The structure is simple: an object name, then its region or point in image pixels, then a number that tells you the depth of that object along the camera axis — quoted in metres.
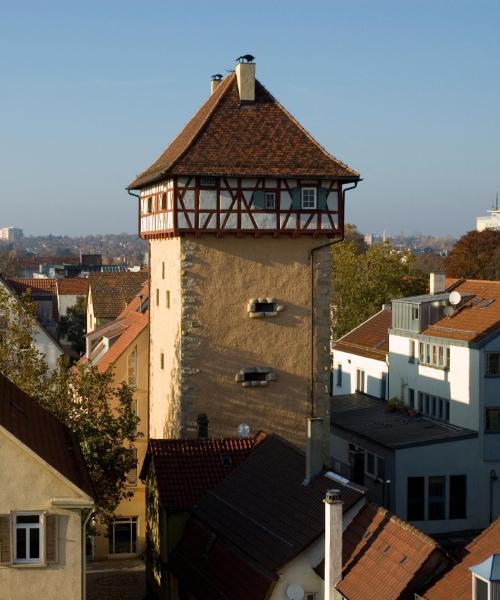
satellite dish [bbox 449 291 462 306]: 41.72
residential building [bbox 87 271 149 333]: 61.53
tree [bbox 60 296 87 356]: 79.56
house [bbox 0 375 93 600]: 20.75
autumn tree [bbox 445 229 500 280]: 83.38
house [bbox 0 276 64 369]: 48.93
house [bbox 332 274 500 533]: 36.34
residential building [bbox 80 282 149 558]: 37.12
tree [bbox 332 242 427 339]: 63.00
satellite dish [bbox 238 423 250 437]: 32.94
